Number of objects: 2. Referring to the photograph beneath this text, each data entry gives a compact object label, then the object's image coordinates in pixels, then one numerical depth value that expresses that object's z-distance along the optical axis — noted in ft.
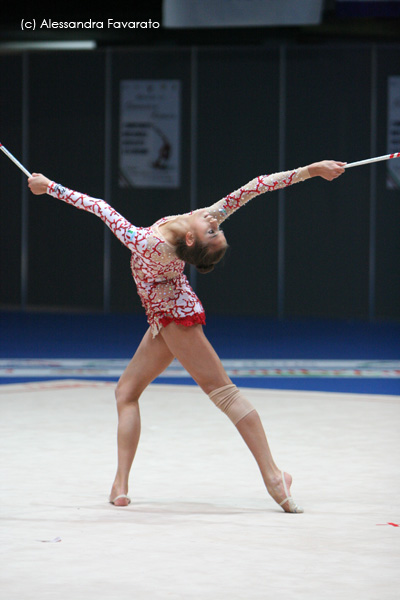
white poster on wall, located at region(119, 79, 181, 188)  109.40
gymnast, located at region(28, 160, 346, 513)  31.17
